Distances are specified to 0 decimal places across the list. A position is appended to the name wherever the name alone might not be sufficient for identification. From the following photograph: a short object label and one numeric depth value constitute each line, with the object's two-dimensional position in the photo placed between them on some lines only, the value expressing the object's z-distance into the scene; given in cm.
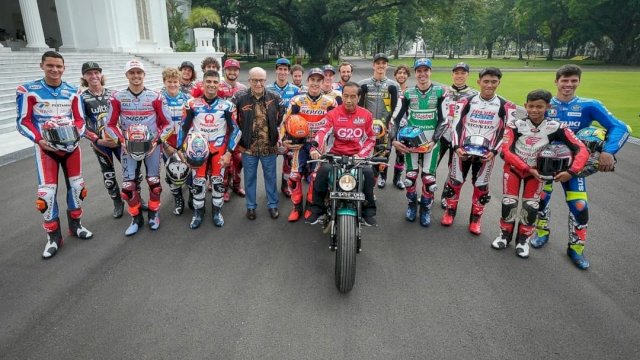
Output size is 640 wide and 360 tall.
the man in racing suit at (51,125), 438
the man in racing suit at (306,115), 539
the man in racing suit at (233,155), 654
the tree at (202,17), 3089
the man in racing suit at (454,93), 545
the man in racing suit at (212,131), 509
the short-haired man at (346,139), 434
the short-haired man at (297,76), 745
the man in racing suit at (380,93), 638
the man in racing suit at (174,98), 563
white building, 2236
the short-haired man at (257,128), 536
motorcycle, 369
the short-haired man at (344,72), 740
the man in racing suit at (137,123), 493
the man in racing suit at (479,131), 487
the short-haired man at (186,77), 667
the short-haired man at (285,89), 653
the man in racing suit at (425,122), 548
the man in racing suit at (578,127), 412
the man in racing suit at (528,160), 420
